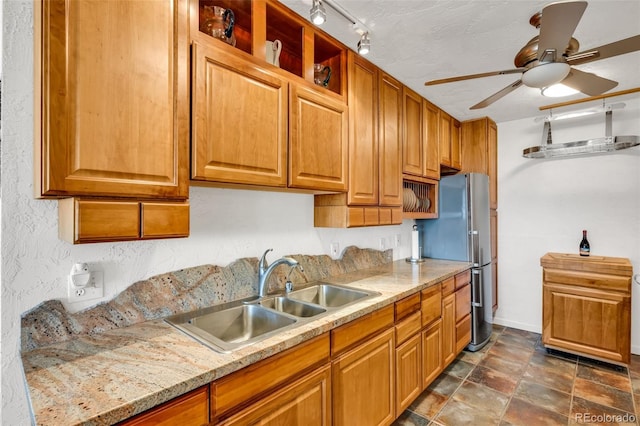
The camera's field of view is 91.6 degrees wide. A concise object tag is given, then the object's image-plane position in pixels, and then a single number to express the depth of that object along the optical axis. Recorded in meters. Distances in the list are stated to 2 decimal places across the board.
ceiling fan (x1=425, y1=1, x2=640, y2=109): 1.23
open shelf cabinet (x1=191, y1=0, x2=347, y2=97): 1.54
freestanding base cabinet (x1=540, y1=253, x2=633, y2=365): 2.66
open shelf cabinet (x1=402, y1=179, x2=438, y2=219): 3.06
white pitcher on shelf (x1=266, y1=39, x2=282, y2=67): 1.70
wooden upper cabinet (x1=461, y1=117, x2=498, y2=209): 3.54
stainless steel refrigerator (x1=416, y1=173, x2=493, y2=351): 3.04
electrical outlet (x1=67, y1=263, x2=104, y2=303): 1.23
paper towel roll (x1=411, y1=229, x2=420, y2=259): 3.12
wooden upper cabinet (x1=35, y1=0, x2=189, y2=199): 0.95
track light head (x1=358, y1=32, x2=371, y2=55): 1.73
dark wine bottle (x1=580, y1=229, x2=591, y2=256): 3.15
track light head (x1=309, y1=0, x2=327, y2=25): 1.43
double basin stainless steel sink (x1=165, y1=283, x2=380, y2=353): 1.29
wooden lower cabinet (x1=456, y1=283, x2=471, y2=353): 2.76
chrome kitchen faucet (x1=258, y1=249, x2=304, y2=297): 1.80
